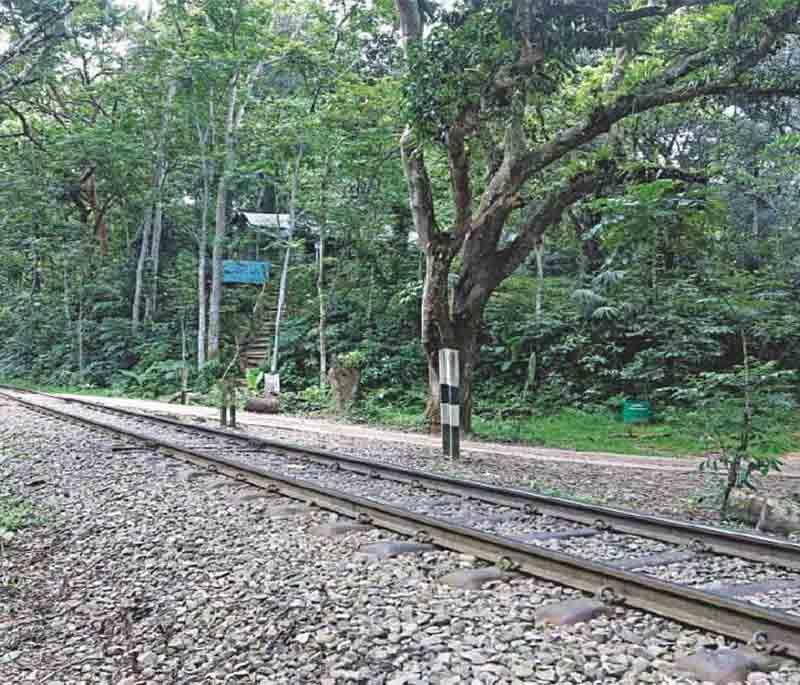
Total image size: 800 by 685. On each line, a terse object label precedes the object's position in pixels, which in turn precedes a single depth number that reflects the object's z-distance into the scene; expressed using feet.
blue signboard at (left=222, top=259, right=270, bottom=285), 101.35
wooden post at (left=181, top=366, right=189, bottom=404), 66.39
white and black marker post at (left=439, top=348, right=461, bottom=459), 34.45
